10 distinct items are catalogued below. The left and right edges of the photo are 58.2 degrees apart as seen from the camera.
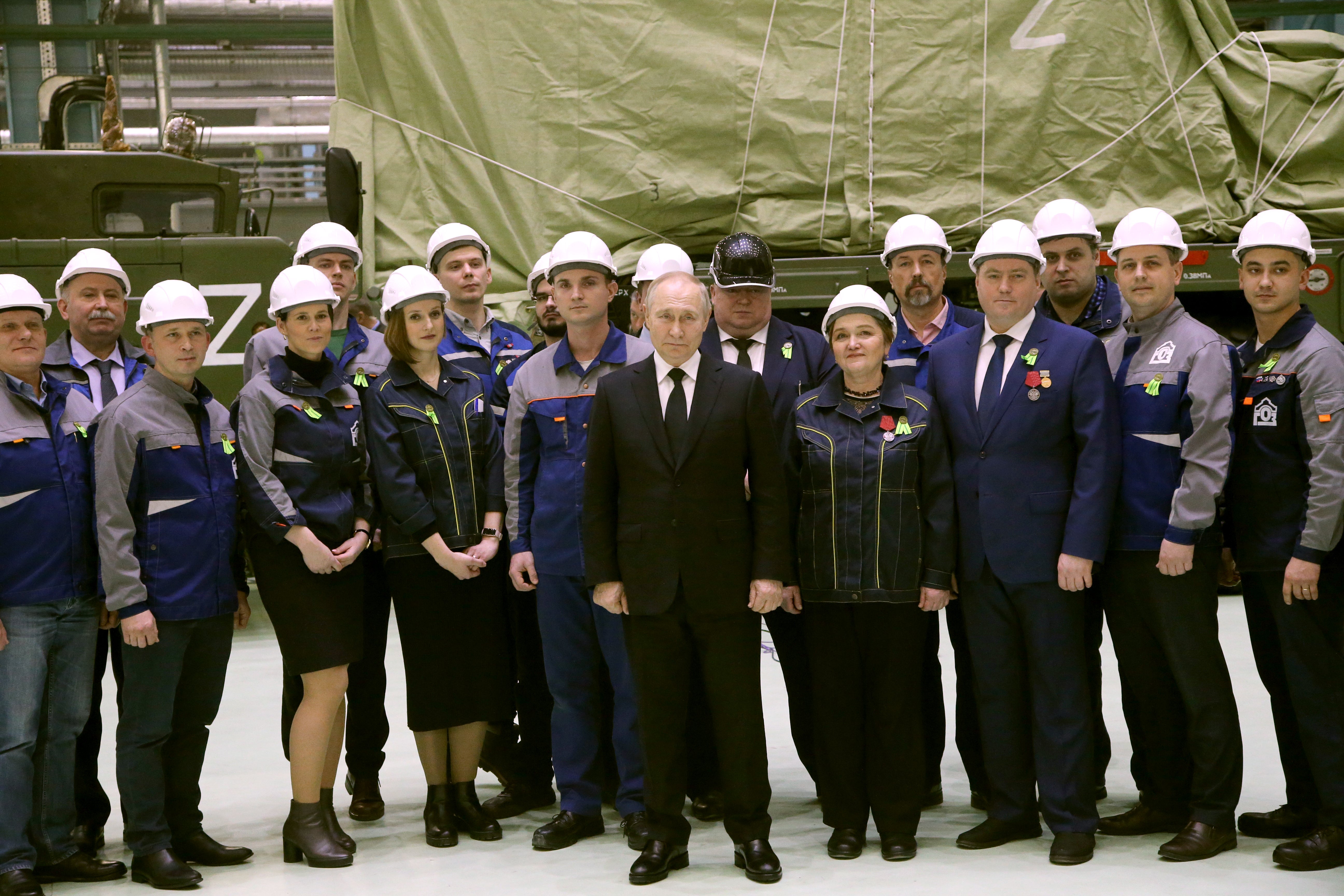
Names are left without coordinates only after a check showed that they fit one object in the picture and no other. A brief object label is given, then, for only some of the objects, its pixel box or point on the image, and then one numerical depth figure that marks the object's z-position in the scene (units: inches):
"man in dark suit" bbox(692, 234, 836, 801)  156.6
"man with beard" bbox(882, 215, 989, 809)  160.1
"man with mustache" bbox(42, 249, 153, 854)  149.6
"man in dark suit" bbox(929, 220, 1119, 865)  138.9
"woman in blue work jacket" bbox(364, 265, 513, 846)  148.3
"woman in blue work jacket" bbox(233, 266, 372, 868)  140.3
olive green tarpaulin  254.5
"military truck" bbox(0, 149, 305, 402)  274.5
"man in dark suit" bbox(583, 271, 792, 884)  135.2
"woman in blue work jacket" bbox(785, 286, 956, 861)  140.6
